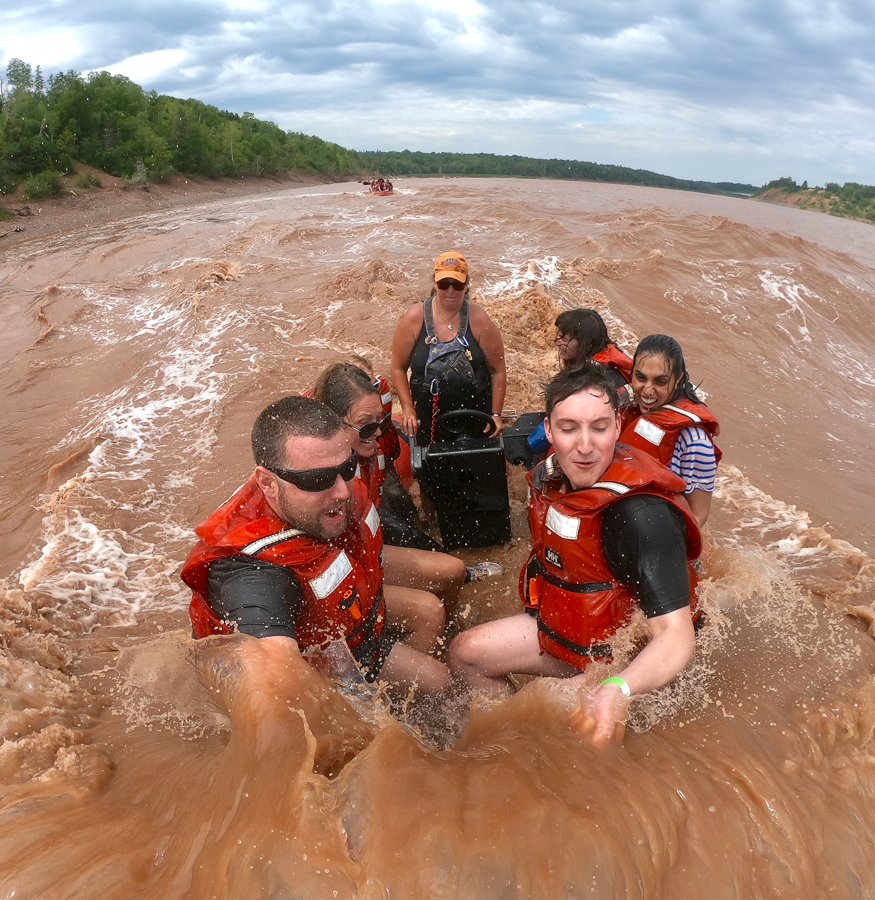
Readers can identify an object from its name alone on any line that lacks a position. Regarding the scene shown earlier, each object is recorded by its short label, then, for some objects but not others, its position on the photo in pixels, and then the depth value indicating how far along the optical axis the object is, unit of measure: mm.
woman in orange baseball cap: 4082
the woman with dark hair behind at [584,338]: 3666
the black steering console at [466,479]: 3695
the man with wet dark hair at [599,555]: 1923
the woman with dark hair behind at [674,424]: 3021
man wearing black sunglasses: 2145
